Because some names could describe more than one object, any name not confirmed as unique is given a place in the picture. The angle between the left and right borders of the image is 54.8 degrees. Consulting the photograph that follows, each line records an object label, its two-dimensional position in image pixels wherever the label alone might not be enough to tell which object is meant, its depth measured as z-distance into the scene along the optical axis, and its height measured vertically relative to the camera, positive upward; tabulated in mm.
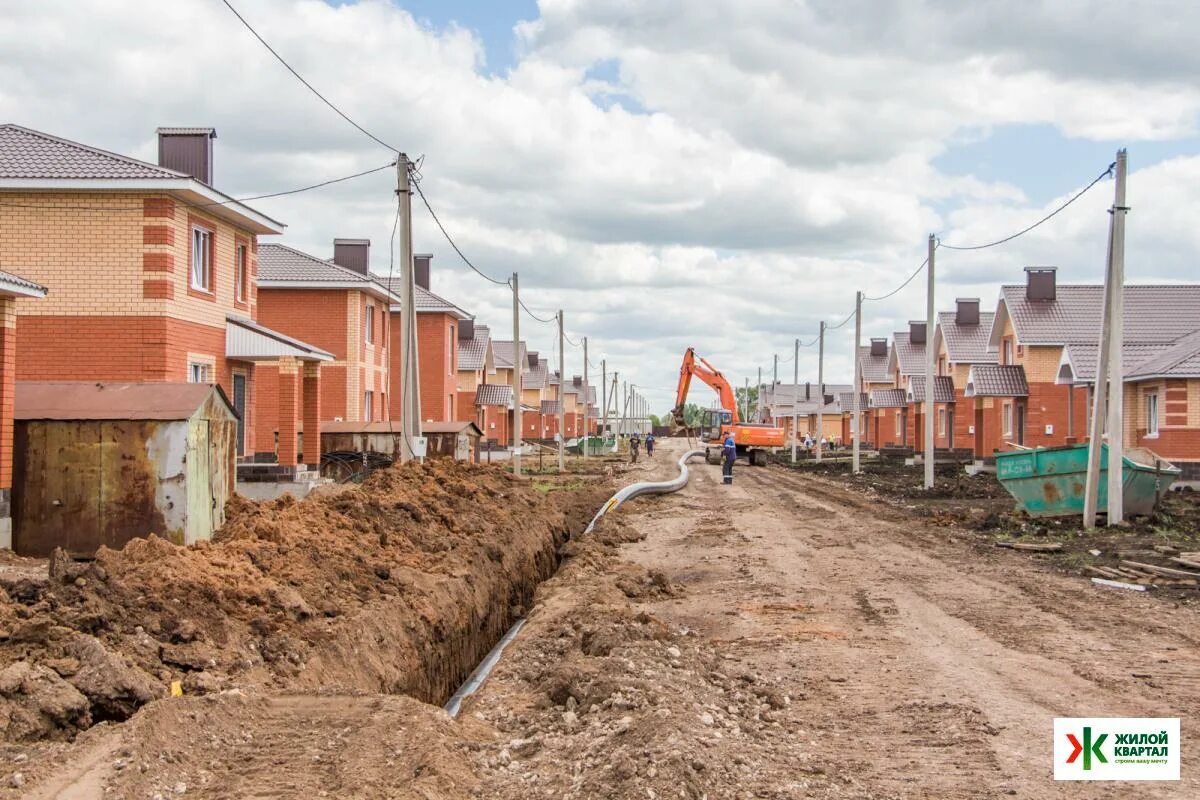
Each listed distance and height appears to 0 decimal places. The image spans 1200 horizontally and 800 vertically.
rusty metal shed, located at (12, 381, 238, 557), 12578 -832
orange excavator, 46188 -803
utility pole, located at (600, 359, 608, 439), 78006 +1011
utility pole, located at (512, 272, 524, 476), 32053 +812
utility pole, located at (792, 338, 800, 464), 61262 +2227
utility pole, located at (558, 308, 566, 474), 40972 -281
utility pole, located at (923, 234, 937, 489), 28172 +913
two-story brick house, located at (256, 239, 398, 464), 33500 +2544
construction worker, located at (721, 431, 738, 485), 33350 -1559
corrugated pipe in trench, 10086 -2111
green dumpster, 18781 -1168
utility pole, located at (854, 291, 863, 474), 39375 +2663
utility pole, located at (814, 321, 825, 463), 52000 +2400
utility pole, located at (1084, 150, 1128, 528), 17484 +385
